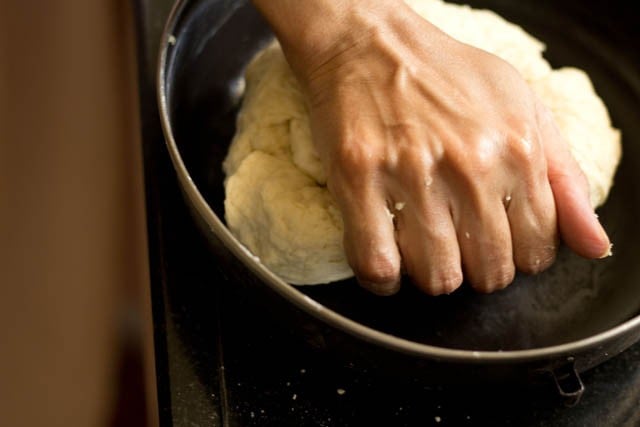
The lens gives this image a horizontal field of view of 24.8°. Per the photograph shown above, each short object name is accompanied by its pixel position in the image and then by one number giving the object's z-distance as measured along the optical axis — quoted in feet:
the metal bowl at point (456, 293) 1.53
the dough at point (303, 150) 1.66
